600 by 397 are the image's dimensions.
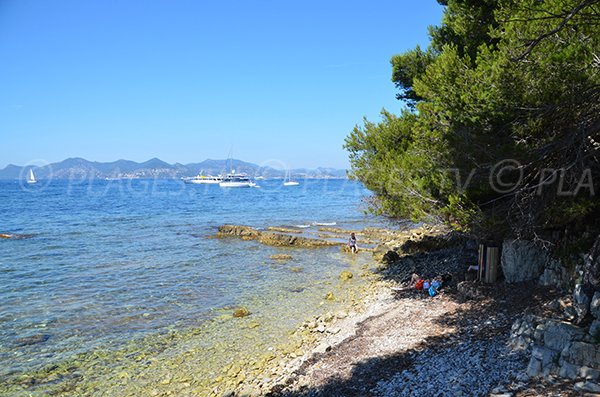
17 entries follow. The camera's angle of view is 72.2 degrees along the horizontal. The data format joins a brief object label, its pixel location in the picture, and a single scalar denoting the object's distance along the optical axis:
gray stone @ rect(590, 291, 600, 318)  6.95
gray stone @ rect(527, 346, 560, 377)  6.74
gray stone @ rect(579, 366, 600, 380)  6.18
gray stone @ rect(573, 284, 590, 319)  7.25
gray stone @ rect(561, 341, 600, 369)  6.39
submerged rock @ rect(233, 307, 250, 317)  14.71
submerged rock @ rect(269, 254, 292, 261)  25.09
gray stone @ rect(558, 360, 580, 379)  6.40
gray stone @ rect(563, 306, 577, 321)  7.68
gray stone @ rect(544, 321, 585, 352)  6.91
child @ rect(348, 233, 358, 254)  26.44
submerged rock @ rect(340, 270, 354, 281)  19.64
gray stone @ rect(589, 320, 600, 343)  6.55
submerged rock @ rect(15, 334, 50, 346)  12.45
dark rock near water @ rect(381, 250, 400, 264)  22.15
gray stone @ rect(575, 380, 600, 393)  5.94
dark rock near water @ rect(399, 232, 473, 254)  20.40
